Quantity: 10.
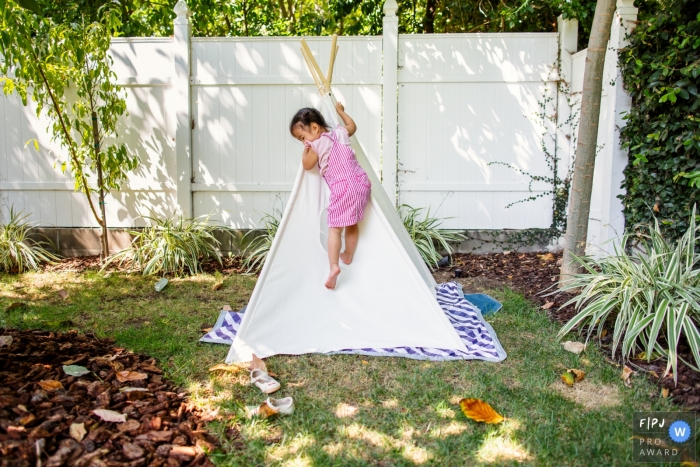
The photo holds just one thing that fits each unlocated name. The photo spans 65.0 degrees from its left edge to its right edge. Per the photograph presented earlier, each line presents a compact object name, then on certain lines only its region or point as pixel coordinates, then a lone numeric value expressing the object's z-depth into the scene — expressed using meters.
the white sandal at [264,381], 2.29
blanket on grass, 2.71
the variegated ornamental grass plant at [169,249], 4.45
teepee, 2.78
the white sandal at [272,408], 2.08
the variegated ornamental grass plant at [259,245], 4.66
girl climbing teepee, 2.89
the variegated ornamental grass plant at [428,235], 4.65
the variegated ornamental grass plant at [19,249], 4.52
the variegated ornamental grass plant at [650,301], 2.46
